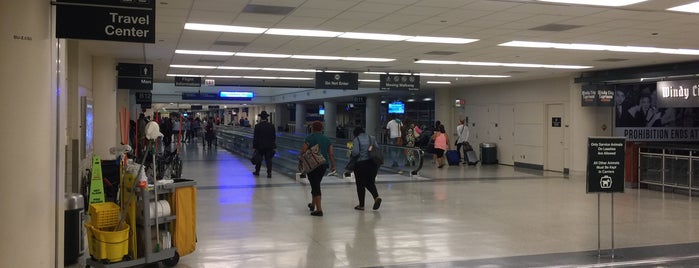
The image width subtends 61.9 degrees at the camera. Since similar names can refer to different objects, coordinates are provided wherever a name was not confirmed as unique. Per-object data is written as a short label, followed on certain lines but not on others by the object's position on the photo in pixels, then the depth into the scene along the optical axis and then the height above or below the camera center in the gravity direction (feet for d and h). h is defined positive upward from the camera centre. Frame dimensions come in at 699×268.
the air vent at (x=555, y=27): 29.45 +5.45
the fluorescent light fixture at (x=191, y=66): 52.70 +5.98
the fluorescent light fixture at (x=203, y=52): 41.29 +5.70
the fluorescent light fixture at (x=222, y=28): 30.04 +5.48
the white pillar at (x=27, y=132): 13.71 -0.04
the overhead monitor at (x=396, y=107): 113.91 +4.89
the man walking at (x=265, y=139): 47.75 -0.62
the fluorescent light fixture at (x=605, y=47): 36.65 +5.62
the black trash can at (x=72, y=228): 19.39 -3.28
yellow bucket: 17.43 -3.40
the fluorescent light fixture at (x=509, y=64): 47.89 +5.78
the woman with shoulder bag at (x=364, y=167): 31.53 -1.92
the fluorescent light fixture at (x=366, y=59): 46.32 +5.80
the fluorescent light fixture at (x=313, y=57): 44.59 +5.80
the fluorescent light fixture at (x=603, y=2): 23.69 +5.39
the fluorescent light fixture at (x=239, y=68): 54.90 +6.00
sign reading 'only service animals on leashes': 21.95 -1.20
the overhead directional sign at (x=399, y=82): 56.65 +4.91
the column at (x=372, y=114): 111.24 +3.43
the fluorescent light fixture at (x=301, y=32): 31.73 +5.53
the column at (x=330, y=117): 131.75 +3.35
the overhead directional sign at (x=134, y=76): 48.37 +4.63
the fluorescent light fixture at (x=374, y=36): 32.83 +5.53
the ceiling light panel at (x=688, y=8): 24.44 +5.39
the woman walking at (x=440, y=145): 61.77 -1.37
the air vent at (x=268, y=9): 25.39 +5.42
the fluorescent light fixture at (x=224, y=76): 65.87 +6.27
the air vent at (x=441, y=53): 41.06 +5.68
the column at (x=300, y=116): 148.05 +3.99
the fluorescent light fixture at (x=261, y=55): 43.16 +5.75
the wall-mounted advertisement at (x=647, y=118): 54.54 +1.48
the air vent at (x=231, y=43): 36.29 +5.58
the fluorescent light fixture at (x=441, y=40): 34.35 +5.57
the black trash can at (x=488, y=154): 68.90 -2.56
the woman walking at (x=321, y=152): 29.55 -1.12
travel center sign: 15.43 +3.09
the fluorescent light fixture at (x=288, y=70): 55.96 +6.04
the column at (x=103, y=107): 43.86 +1.82
